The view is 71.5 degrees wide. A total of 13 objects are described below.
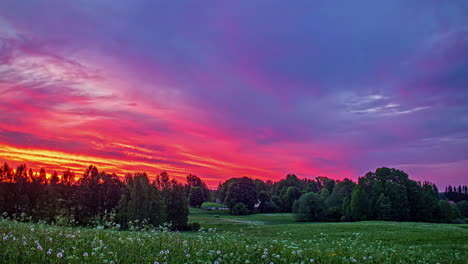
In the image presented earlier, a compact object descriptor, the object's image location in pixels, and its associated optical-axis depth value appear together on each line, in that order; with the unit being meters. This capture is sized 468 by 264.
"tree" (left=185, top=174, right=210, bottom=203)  161.84
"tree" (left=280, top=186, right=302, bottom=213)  117.88
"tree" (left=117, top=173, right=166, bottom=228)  51.22
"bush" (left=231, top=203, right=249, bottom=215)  104.75
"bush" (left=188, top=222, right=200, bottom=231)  56.17
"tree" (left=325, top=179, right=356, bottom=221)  81.44
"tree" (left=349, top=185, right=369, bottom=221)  71.94
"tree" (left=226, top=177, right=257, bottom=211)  109.50
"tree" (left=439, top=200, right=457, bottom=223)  75.12
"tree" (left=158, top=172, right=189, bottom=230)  58.00
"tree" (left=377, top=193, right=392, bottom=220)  68.75
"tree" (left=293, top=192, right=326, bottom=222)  79.12
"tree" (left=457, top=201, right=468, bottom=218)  125.00
